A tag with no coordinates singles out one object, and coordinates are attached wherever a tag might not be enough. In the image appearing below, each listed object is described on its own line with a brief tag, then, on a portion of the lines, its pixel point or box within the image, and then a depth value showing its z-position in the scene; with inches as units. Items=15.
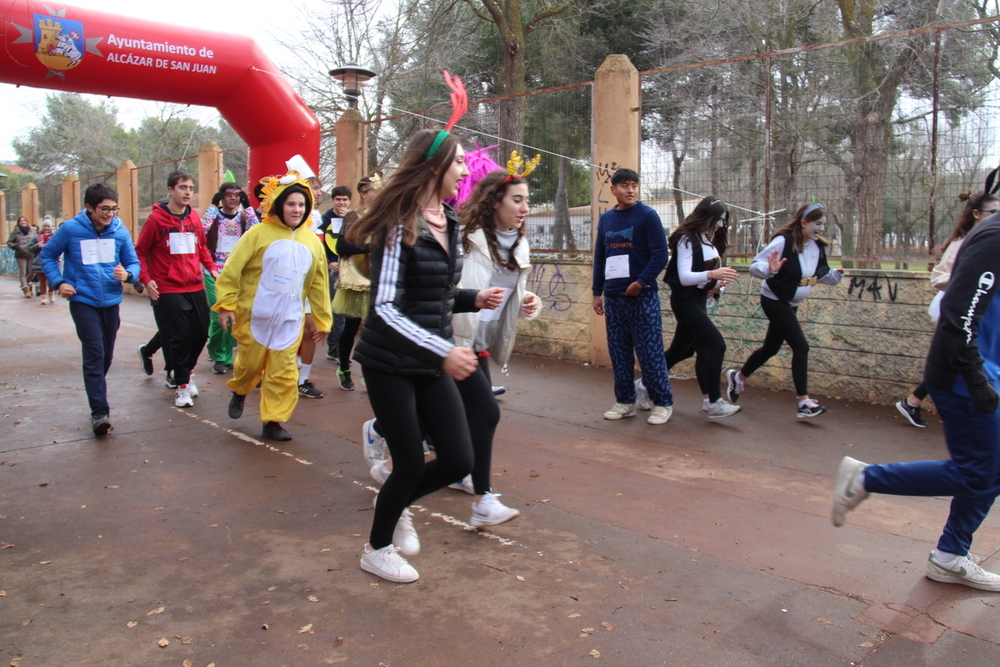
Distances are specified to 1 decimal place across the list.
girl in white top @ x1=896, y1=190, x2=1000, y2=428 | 211.9
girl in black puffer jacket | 123.6
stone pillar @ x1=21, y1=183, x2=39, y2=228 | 1295.5
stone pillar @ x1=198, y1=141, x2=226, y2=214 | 722.8
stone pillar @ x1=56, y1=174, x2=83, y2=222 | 1107.3
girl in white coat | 160.1
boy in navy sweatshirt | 245.4
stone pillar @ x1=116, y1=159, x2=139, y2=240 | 861.2
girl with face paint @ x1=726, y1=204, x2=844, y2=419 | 253.9
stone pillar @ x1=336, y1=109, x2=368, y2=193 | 504.1
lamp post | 453.7
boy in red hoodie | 270.1
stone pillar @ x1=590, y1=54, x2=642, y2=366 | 338.3
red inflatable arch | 327.3
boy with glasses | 231.9
